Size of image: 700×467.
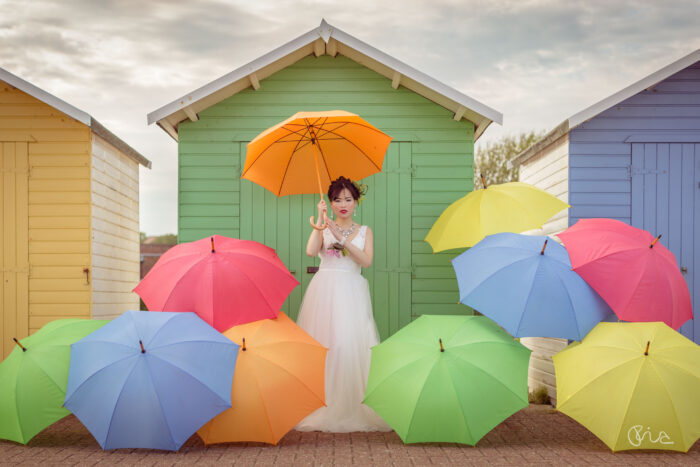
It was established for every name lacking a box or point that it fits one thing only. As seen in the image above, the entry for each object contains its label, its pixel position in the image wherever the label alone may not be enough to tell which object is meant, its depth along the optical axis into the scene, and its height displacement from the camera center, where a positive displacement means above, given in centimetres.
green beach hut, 717 +69
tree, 2838 +335
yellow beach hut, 724 +16
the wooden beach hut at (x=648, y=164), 730 +74
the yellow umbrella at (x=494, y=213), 625 +15
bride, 564 -82
